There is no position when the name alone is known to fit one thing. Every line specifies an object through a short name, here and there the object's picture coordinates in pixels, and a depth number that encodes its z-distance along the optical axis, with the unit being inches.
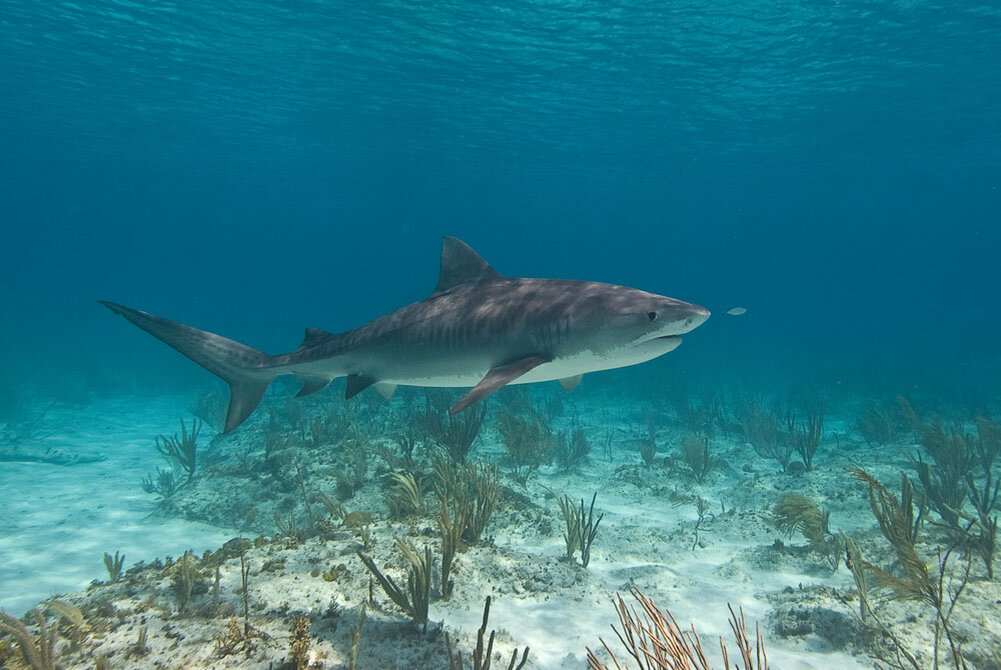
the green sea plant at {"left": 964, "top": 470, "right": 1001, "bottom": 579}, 179.8
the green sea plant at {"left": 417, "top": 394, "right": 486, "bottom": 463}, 313.7
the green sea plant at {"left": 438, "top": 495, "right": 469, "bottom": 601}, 149.9
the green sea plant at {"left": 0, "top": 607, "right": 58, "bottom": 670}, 98.8
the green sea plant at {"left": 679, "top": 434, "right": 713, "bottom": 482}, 373.5
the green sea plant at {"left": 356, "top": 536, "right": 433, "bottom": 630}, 128.9
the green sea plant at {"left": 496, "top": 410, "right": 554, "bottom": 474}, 353.7
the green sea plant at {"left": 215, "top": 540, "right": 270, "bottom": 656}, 114.0
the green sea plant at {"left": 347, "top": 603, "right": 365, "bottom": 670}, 102.0
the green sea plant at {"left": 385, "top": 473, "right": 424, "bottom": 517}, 224.1
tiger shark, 160.1
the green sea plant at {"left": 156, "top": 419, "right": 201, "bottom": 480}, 428.5
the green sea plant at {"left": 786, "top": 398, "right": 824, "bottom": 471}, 366.3
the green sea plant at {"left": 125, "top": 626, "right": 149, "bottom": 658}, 114.0
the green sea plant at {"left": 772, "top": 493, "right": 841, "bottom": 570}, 222.6
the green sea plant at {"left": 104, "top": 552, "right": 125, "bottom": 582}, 215.1
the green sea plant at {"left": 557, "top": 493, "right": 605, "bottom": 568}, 215.0
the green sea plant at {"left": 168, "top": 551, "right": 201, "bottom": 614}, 142.1
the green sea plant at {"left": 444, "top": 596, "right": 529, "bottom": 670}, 93.9
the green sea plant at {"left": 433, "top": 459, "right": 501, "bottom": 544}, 195.3
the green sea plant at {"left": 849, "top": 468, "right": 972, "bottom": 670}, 133.3
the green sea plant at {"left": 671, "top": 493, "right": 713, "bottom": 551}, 275.9
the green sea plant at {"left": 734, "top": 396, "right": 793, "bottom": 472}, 431.8
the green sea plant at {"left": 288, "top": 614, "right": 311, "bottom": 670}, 106.4
